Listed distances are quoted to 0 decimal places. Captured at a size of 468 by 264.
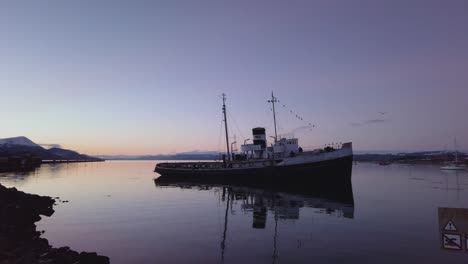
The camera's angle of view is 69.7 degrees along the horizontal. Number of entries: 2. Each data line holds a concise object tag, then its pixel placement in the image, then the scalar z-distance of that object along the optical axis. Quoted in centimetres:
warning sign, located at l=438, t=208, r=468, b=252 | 661
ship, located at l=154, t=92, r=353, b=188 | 5856
